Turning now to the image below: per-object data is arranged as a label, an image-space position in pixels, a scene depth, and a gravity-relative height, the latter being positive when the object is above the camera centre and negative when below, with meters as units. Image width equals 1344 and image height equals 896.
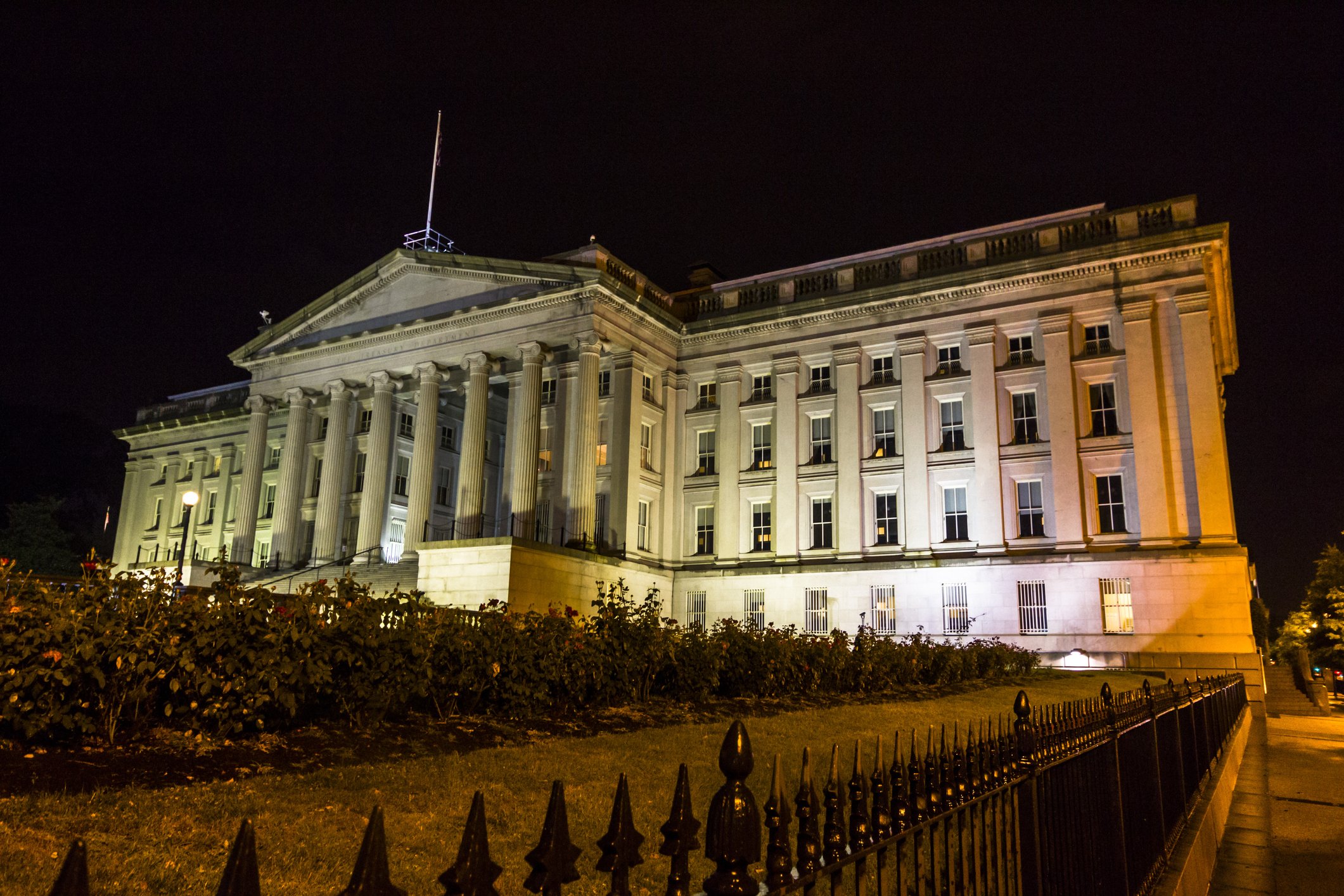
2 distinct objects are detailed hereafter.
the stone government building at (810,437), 36.22 +10.23
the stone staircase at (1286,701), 34.00 -0.82
